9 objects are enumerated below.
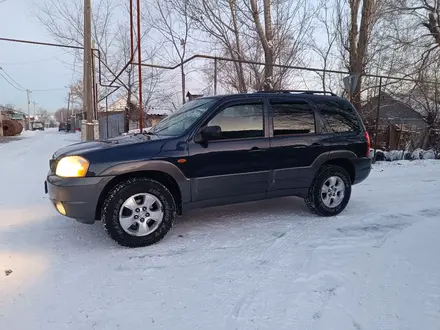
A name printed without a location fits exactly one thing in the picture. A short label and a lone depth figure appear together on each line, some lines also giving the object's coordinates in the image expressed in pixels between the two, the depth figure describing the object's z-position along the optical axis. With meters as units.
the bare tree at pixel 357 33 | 12.34
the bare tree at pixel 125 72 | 17.22
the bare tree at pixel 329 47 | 12.76
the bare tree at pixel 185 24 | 13.40
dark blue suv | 3.62
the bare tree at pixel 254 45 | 11.68
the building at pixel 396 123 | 12.23
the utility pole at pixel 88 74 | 11.32
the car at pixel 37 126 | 77.07
